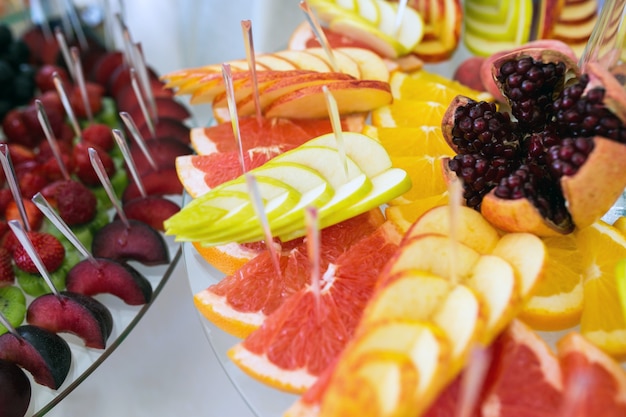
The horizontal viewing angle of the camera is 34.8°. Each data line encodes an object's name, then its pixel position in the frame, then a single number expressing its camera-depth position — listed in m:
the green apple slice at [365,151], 0.50
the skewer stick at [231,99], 0.50
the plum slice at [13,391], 0.47
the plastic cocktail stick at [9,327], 0.48
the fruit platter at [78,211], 0.49
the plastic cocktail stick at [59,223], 0.48
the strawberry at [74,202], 0.56
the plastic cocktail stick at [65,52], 0.63
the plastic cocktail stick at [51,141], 0.55
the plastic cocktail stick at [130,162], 0.52
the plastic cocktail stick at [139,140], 0.54
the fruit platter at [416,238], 0.41
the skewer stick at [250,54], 0.52
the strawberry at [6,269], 0.53
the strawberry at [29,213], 0.56
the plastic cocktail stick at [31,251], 0.46
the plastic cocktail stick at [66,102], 0.57
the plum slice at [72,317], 0.50
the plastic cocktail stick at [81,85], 0.60
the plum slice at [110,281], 0.52
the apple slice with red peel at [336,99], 0.54
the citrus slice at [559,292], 0.46
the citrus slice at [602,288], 0.45
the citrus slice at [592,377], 0.40
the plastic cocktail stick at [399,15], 0.63
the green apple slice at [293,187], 0.47
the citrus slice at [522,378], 0.41
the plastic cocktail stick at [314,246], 0.41
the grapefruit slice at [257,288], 0.47
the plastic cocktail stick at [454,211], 0.41
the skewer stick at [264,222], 0.43
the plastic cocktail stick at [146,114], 0.57
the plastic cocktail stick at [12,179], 0.50
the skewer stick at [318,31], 0.54
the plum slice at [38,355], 0.48
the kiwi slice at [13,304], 0.51
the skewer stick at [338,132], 0.47
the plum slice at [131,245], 0.54
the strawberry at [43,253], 0.53
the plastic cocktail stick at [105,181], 0.51
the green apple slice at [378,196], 0.48
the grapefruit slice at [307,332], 0.44
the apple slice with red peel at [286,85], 0.55
